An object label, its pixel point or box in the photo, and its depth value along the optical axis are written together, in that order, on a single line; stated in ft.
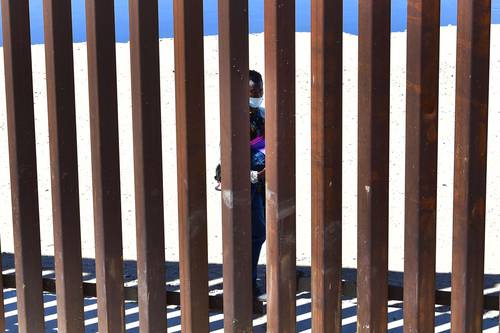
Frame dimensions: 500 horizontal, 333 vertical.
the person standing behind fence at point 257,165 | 15.69
